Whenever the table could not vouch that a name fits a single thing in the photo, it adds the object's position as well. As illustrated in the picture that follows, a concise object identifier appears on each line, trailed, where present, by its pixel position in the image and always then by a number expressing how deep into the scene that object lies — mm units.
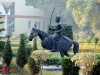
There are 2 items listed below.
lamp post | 21488
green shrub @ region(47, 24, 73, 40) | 22769
